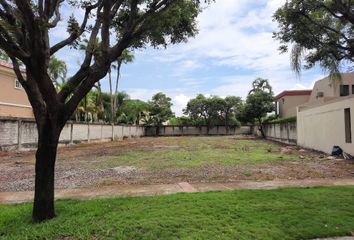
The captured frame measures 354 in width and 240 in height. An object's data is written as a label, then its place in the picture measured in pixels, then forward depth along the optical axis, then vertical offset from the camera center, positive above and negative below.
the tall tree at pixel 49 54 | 5.50 +1.24
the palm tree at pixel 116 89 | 44.72 +5.27
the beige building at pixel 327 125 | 16.64 +0.16
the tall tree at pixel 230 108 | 58.56 +3.36
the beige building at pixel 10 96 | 27.94 +2.78
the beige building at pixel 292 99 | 40.78 +3.30
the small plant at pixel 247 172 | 11.24 -1.43
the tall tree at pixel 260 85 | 49.87 +6.11
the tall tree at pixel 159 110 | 59.91 +3.13
